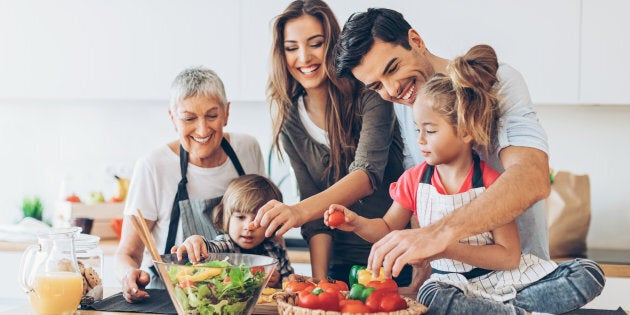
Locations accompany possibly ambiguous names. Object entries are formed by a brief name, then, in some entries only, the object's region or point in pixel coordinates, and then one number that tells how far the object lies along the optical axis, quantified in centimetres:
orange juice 184
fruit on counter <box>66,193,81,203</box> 385
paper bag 342
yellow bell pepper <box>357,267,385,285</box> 203
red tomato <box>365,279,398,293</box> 185
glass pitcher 184
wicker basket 163
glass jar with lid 202
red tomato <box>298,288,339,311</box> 166
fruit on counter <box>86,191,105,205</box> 387
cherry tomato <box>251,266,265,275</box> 174
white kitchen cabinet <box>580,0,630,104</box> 336
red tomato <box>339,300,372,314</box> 165
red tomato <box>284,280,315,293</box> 184
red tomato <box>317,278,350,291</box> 185
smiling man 175
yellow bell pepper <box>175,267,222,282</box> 170
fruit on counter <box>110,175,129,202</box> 389
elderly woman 240
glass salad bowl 171
